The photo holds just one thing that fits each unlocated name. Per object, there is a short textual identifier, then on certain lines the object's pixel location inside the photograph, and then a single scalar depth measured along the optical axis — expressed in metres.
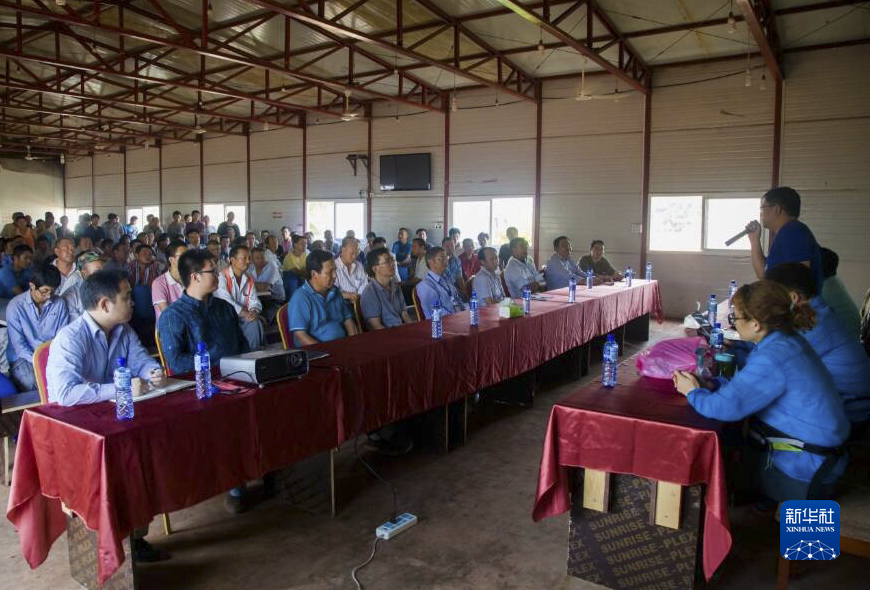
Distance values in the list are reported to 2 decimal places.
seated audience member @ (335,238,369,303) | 6.97
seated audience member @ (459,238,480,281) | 9.38
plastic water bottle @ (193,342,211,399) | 2.55
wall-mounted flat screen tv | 12.34
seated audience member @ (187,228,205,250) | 10.03
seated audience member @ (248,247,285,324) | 7.16
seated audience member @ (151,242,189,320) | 4.96
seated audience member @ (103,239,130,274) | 8.28
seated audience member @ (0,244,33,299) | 5.95
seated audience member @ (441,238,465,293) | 7.84
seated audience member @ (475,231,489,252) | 10.79
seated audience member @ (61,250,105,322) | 4.37
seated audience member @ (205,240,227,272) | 8.36
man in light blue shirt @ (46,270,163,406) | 2.46
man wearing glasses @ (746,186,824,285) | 3.53
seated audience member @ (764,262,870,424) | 2.82
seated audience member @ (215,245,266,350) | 5.31
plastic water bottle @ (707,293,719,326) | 4.84
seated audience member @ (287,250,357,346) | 4.11
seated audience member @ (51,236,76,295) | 5.53
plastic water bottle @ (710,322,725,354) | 3.33
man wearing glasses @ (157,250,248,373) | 3.10
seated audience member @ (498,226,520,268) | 9.64
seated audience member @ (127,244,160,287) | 7.04
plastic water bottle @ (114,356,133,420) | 2.29
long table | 2.16
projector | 2.71
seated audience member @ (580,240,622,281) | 8.63
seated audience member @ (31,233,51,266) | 9.18
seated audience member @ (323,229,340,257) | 11.84
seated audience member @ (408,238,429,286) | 8.76
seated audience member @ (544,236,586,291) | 7.64
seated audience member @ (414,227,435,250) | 11.72
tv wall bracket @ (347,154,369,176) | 13.24
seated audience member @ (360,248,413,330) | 4.68
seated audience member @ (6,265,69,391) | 3.88
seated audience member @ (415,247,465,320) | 5.20
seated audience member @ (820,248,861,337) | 3.76
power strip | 2.92
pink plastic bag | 2.79
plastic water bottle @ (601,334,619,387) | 2.75
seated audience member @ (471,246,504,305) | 6.20
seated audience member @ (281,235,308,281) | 9.20
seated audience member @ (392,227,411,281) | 11.33
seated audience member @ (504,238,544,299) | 6.61
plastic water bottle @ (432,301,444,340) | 3.93
